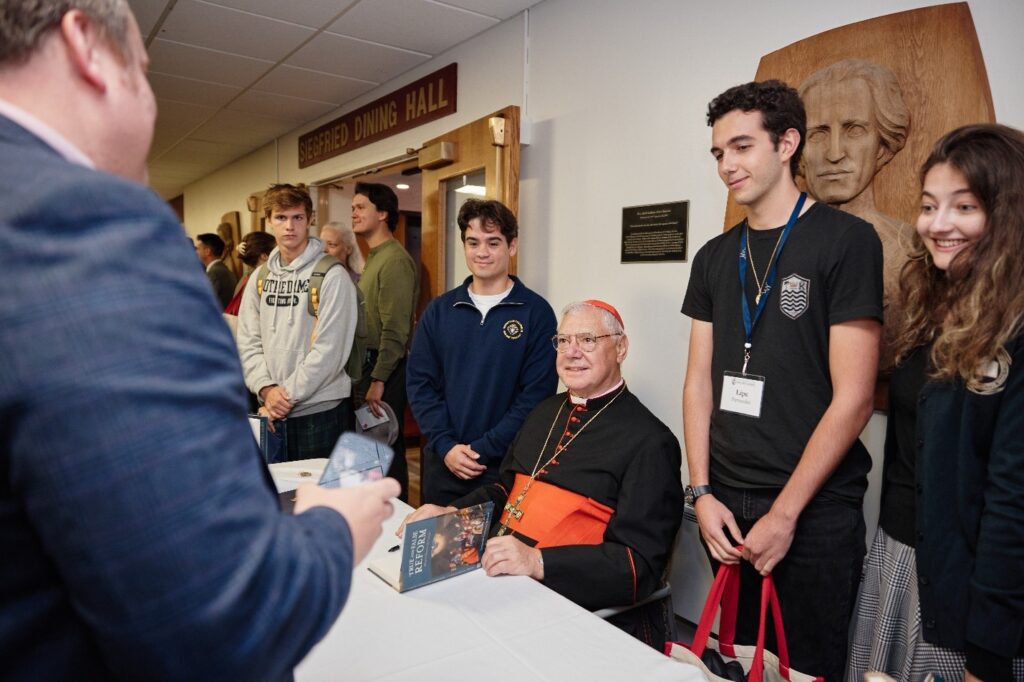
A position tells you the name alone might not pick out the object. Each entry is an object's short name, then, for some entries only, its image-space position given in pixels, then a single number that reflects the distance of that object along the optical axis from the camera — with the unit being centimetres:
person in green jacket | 356
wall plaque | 252
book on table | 130
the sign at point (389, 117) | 383
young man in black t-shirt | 152
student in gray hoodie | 286
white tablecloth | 104
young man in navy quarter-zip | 245
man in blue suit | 43
